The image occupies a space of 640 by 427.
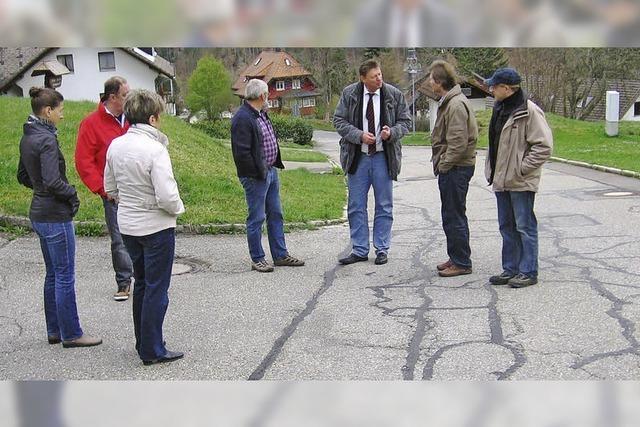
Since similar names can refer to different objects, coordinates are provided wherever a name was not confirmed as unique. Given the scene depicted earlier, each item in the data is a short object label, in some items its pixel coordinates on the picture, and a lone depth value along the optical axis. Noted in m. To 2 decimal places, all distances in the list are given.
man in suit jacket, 6.90
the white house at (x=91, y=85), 25.45
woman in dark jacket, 4.56
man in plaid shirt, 6.57
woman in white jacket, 4.29
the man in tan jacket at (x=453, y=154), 6.23
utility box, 25.14
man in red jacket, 5.67
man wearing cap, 5.73
